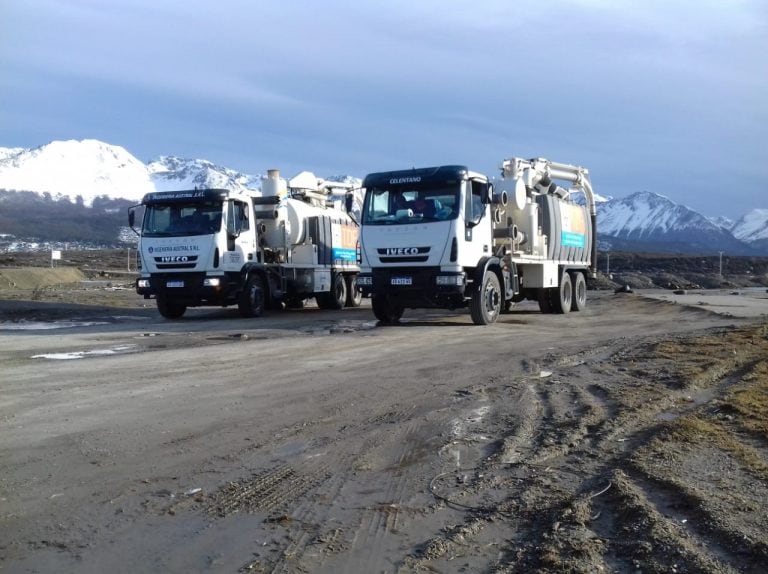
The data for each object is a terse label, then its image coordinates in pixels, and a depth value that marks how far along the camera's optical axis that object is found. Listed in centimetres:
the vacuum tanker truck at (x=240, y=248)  1795
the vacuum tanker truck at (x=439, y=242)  1502
